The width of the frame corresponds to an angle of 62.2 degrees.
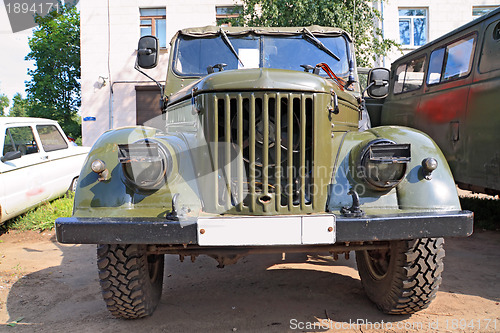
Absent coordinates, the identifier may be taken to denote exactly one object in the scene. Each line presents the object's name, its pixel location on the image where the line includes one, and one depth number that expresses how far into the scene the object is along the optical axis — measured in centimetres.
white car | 509
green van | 430
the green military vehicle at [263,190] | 218
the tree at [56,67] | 1766
